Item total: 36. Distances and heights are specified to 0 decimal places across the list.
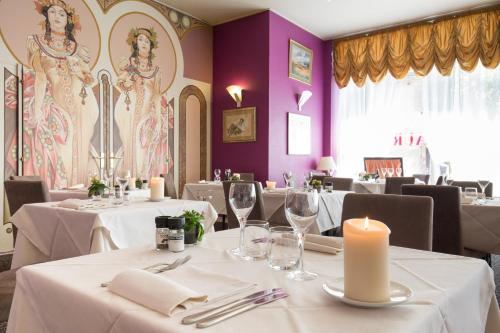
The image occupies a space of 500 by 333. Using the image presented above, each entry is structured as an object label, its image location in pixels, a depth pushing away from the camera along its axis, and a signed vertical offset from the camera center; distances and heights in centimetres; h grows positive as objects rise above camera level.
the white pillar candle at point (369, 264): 71 -19
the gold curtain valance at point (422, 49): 592 +200
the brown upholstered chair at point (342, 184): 459 -26
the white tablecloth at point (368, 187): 520 -33
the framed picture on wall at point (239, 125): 631 +67
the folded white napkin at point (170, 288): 69 -26
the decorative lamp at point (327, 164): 697 -2
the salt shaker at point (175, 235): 114 -22
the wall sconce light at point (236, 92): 636 +122
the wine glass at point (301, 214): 91 -12
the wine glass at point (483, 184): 356 -21
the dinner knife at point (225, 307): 64 -27
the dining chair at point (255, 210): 318 -41
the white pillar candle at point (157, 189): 258 -18
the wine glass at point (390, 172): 601 -14
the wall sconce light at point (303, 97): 679 +122
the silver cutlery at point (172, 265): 93 -27
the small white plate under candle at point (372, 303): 69 -26
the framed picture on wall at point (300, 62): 659 +185
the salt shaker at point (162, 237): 116 -23
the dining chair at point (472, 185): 398 -24
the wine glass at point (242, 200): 114 -11
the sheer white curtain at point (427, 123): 614 +73
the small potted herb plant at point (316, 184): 377 -22
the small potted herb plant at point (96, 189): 256 -18
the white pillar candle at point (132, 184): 404 -23
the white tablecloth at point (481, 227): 245 -43
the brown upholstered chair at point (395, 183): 450 -24
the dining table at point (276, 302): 65 -28
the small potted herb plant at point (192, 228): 122 -22
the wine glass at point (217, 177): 547 -20
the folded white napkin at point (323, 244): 114 -26
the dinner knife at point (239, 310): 63 -27
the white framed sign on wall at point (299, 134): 661 +54
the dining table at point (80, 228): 197 -37
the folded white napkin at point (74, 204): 214 -24
